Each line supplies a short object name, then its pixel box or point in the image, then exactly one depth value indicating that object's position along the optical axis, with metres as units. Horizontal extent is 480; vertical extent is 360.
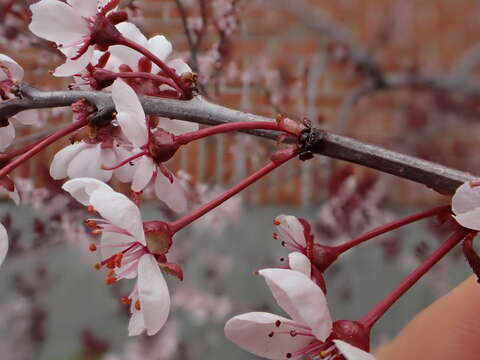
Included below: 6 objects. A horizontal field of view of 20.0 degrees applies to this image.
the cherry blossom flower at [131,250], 0.18
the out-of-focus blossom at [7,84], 0.20
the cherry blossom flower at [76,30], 0.19
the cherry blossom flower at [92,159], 0.20
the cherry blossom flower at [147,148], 0.18
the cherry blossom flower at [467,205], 0.18
